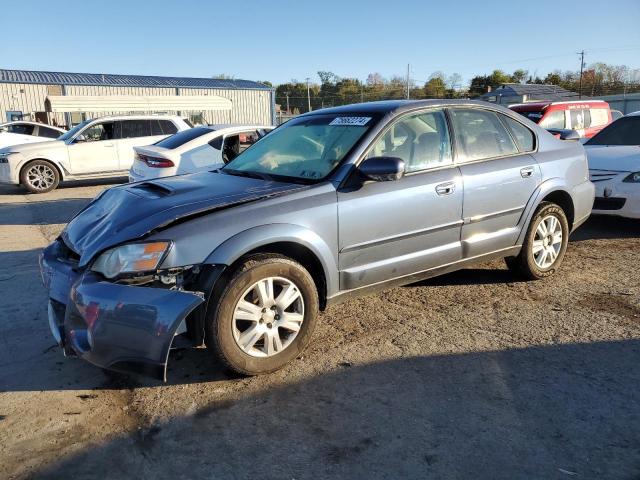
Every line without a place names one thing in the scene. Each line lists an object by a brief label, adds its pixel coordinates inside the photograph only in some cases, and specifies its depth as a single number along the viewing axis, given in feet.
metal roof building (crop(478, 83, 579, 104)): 136.53
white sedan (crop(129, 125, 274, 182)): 25.18
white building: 70.44
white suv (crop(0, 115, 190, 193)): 37.11
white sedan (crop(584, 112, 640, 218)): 20.56
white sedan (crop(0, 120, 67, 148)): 50.90
